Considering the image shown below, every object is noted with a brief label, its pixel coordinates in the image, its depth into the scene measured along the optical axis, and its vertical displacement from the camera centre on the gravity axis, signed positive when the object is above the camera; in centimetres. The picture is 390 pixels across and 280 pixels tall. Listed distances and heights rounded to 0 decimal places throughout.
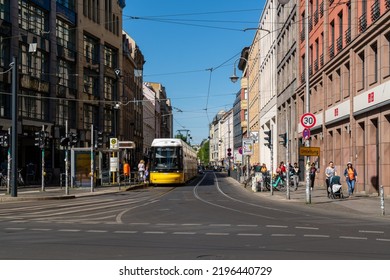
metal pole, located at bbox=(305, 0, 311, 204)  2287 +194
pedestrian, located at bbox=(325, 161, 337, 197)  2711 -116
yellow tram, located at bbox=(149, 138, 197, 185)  3981 -80
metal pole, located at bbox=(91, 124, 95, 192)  3156 -44
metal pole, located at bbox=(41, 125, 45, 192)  2947 +70
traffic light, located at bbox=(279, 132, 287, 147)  2690 +59
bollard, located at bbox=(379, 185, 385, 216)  1752 -162
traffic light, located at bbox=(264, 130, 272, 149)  2986 +76
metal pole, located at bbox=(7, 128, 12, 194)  2727 -106
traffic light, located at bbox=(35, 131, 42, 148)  2945 +68
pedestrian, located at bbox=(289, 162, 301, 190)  3372 -152
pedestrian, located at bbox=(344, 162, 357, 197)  2633 -131
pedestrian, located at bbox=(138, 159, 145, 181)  4438 -163
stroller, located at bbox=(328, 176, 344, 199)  2522 -172
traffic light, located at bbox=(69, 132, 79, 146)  2941 +70
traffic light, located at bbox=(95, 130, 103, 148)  3312 +84
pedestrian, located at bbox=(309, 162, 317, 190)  3337 -136
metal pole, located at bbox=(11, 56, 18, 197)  2520 +93
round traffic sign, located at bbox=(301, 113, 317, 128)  2247 +128
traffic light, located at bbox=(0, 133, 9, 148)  2722 +61
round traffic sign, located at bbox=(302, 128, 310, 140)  2303 +75
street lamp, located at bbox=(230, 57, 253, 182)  4529 +614
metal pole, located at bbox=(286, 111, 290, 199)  2581 -139
